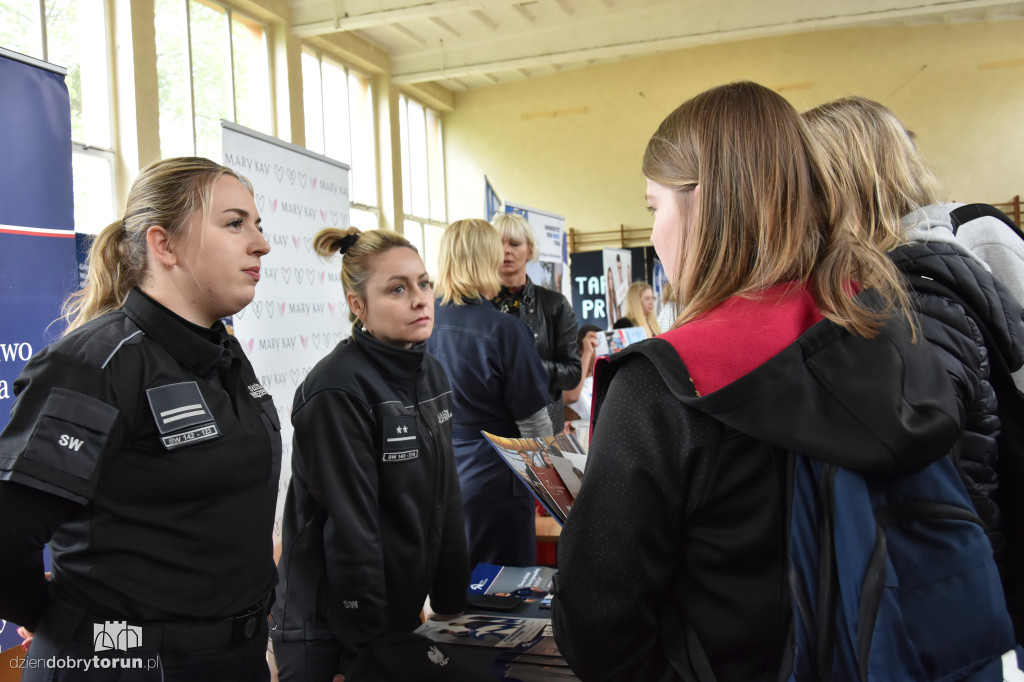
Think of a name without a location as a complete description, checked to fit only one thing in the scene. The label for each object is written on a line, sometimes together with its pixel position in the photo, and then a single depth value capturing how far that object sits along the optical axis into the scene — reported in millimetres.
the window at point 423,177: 11617
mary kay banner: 3088
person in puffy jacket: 1037
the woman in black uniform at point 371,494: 1580
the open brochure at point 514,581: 1763
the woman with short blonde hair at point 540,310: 3338
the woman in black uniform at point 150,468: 1096
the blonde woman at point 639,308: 5914
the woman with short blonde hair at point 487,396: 2443
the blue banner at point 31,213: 2080
